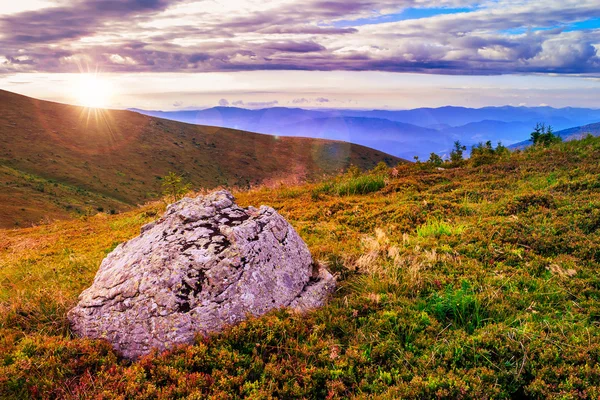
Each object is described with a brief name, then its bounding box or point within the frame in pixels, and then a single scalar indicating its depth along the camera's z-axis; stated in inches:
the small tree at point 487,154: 705.6
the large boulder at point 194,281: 220.2
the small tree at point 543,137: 782.5
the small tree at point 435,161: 785.6
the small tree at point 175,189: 720.3
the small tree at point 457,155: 773.7
